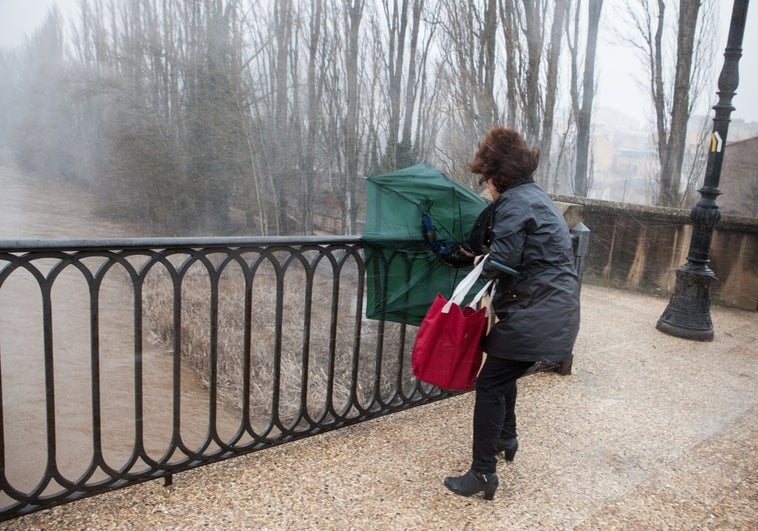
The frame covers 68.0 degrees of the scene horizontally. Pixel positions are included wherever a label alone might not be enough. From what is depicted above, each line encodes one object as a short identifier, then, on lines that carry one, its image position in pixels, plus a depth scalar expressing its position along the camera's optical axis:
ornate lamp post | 4.92
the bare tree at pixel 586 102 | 14.13
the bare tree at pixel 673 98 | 10.62
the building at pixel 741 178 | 17.50
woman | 2.04
